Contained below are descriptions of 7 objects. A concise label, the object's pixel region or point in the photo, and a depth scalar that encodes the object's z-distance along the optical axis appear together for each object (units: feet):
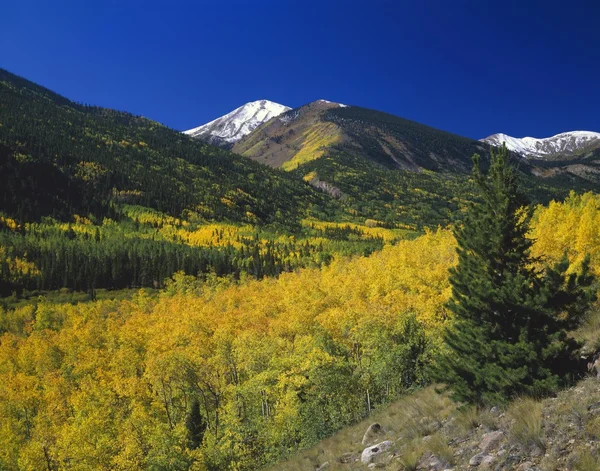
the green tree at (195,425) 144.17
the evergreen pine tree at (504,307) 49.06
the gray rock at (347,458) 56.31
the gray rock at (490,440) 38.40
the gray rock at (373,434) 60.90
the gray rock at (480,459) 35.90
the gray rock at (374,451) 50.96
